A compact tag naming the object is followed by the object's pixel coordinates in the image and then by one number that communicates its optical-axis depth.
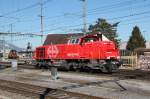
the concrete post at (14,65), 24.75
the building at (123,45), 74.97
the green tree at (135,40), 62.28
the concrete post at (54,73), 16.09
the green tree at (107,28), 55.07
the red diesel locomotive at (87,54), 19.00
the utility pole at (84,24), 27.32
